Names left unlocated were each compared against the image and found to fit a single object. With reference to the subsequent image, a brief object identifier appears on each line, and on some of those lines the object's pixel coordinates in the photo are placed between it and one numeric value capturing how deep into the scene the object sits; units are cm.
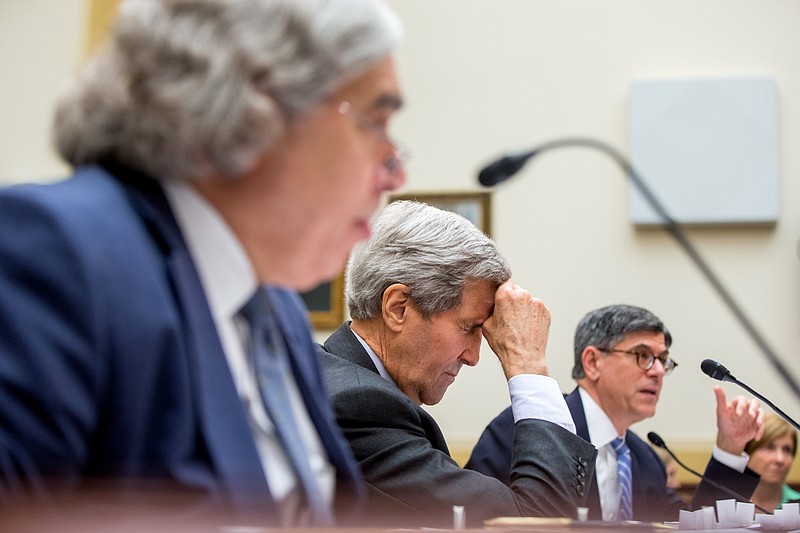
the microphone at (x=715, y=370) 258
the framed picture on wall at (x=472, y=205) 546
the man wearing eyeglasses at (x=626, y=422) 309
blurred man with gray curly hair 99
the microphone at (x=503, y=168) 187
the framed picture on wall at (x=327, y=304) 551
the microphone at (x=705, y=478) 302
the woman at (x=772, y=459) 430
